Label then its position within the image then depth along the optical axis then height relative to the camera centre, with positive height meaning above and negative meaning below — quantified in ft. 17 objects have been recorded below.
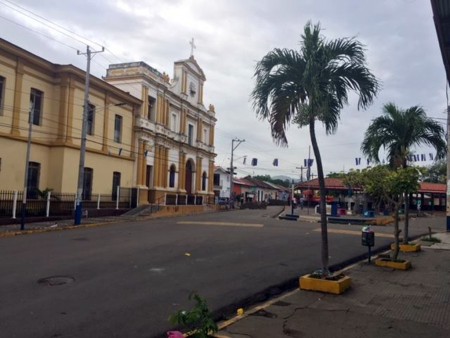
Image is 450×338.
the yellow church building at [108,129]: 85.40 +17.27
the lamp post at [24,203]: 67.31 -1.06
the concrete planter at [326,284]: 27.25 -4.88
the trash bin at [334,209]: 123.65 -0.82
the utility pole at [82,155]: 79.15 +7.83
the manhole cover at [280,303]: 24.82 -5.52
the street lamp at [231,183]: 177.88 +7.98
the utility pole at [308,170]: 150.32 +13.00
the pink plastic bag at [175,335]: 13.09 -3.94
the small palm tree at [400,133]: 52.49 +9.08
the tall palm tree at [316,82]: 29.17 +8.36
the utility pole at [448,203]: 83.52 +1.26
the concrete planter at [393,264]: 36.83 -4.65
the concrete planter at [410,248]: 48.40 -4.26
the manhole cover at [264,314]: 22.41 -5.59
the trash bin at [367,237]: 38.54 -2.57
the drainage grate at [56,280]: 29.48 -5.60
